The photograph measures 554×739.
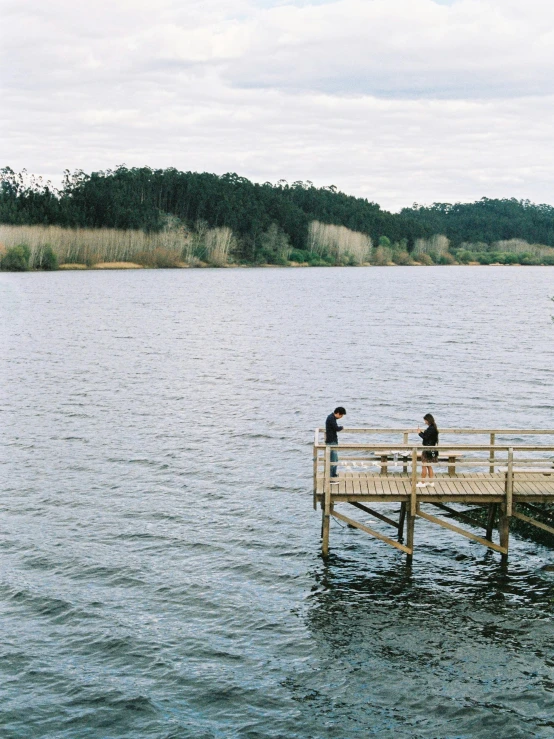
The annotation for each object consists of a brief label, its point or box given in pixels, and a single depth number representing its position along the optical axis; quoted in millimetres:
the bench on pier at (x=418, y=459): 21438
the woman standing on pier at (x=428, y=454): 21303
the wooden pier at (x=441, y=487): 20703
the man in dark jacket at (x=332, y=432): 22566
